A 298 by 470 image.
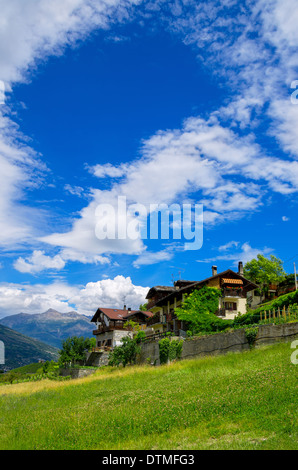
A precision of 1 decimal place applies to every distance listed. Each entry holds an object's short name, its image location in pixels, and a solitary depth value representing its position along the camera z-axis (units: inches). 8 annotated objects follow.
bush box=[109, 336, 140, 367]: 1772.9
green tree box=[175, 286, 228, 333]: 1811.8
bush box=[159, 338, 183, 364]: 1492.4
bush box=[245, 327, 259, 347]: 1156.4
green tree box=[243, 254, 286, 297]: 2706.9
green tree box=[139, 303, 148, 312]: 3726.6
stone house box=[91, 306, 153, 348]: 3065.9
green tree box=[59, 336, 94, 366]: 2546.8
